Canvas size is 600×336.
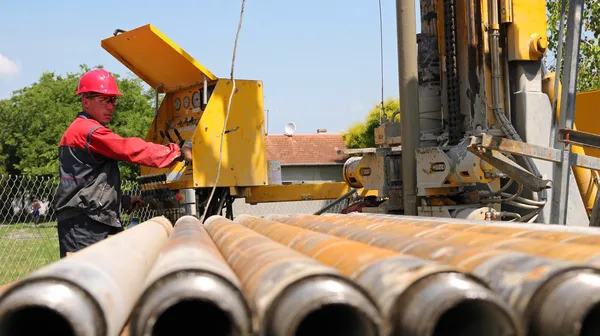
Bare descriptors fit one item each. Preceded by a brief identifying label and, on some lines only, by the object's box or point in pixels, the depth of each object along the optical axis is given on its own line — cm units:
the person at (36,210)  1802
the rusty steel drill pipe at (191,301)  186
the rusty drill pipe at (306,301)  186
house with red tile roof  4719
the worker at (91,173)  522
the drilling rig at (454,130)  684
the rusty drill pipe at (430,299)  187
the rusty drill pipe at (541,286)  185
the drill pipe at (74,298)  182
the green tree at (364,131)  4466
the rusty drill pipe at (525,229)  280
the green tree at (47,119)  4219
